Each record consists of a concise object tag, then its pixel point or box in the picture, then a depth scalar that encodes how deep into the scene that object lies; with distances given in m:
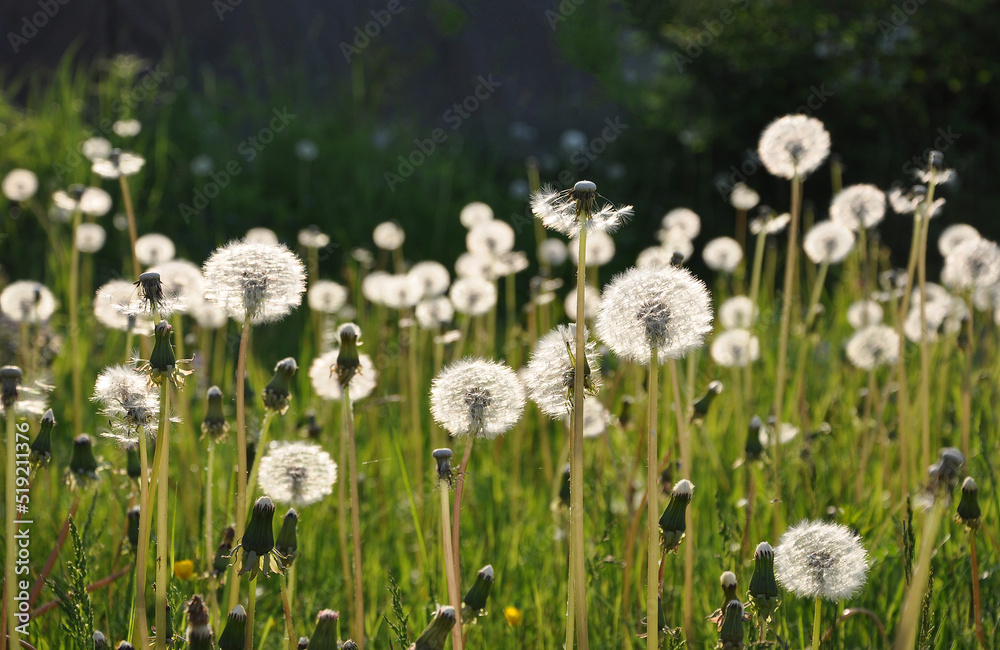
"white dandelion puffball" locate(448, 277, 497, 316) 1.80
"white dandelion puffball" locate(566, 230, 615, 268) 2.01
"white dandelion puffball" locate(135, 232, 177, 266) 1.96
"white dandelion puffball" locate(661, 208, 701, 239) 2.05
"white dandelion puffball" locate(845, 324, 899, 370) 1.82
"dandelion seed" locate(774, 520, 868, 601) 1.39
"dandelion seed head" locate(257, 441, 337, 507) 1.47
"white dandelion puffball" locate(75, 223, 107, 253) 2.26
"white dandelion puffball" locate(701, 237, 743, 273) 2.12
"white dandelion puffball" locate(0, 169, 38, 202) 2.41
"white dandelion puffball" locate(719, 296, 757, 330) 2.17
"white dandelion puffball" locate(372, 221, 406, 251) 2.24
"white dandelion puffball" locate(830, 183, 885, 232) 1.69
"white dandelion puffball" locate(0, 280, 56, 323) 1.73
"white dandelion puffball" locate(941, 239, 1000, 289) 1.65
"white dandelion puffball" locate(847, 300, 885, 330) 1.99
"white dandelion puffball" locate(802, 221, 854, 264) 1.80
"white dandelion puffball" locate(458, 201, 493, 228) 2.21
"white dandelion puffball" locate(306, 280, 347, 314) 1.95
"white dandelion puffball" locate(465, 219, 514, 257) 1.90
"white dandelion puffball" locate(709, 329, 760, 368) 1.83
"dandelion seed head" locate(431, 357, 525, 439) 1.40
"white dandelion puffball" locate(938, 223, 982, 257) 1.83
